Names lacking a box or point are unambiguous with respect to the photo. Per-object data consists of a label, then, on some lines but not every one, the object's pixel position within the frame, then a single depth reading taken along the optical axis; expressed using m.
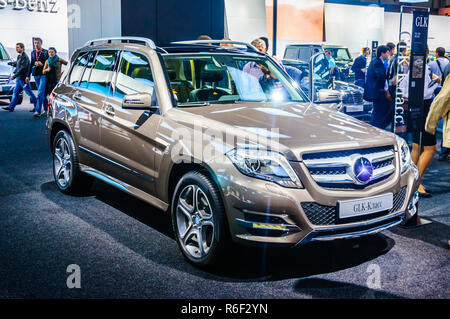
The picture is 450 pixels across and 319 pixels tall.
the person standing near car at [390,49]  12.50
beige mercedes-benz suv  4.01
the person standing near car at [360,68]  19.70
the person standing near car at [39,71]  15.31
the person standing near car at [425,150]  6.41
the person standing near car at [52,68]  15.23
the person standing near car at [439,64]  13.34
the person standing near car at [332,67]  17.51
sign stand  6.68
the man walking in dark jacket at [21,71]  15.95
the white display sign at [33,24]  23.09
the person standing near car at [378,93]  10.38
